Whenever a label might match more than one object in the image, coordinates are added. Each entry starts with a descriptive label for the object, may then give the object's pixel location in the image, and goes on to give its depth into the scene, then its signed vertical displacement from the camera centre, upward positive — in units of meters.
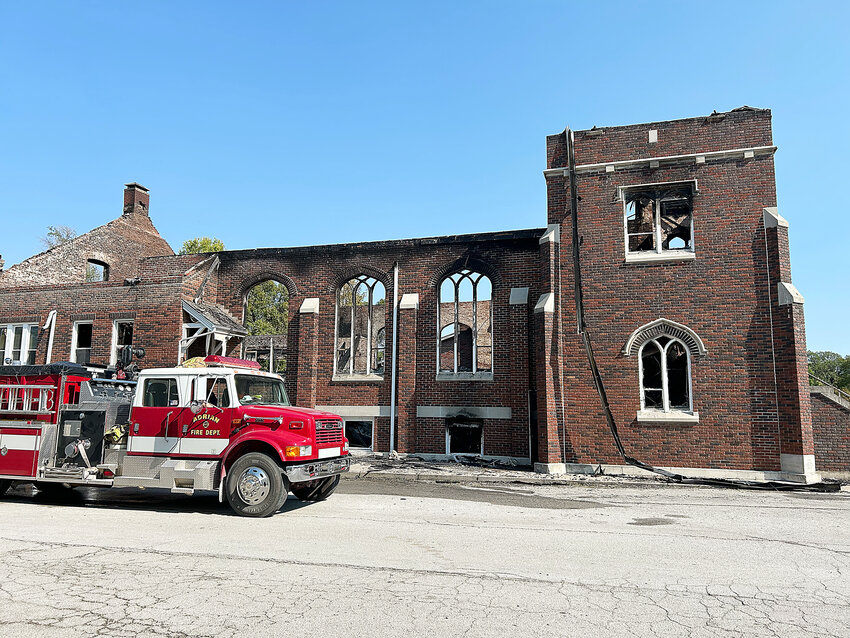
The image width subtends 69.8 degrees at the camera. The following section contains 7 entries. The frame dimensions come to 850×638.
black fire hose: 13.09 -0.32
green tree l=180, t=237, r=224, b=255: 47.28 +12.44
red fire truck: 9.43 -0.48
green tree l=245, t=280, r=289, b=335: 48.44 +7.72
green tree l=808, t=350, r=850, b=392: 59.84 +4.67
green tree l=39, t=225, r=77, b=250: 45.22 +12.71
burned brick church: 14.54 +2.38
